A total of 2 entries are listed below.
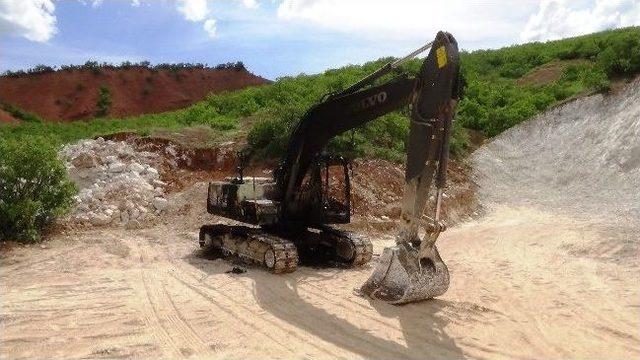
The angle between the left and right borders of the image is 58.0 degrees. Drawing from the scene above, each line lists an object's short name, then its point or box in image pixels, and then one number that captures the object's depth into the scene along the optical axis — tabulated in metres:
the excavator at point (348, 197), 7.60
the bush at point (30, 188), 12.10
